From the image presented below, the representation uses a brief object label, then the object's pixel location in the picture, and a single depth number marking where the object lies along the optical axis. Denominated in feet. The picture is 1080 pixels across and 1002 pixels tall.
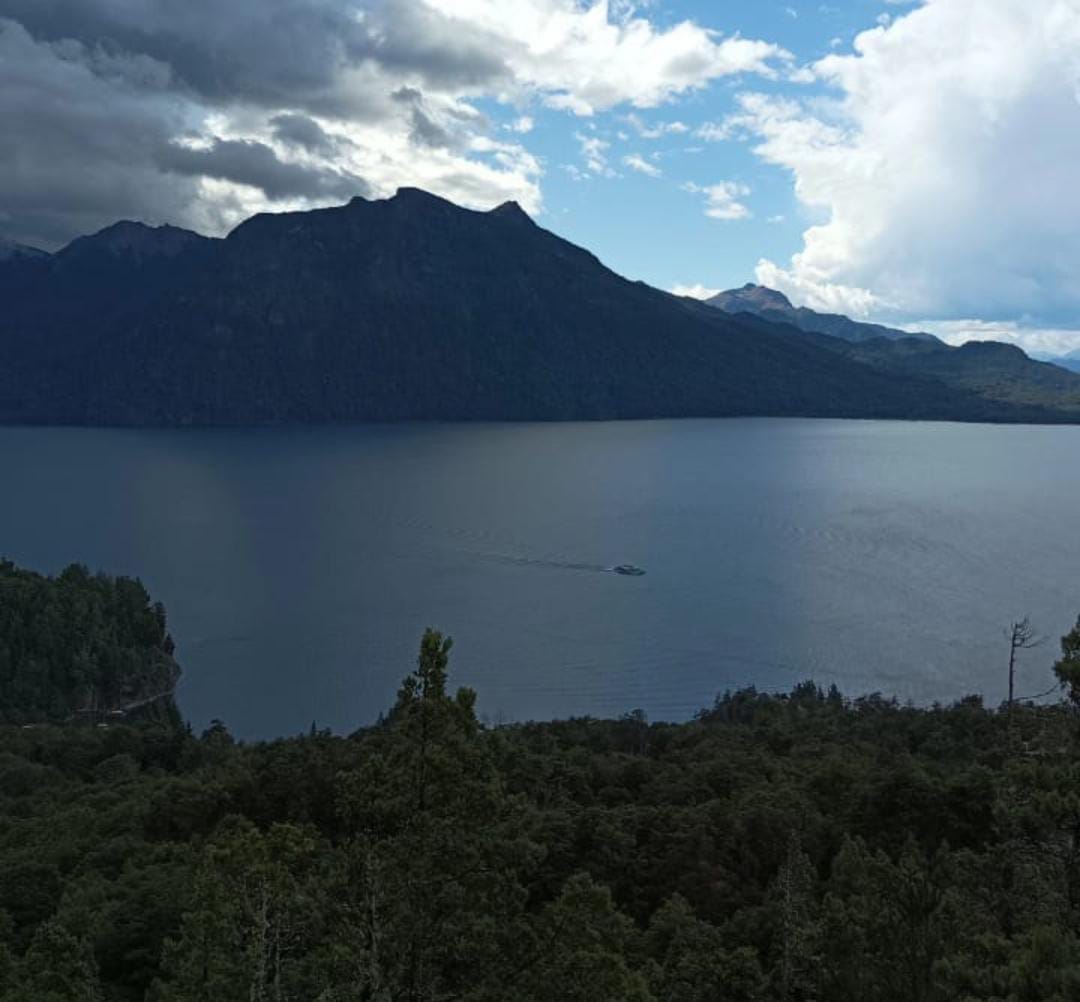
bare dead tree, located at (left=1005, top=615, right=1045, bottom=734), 317.30
